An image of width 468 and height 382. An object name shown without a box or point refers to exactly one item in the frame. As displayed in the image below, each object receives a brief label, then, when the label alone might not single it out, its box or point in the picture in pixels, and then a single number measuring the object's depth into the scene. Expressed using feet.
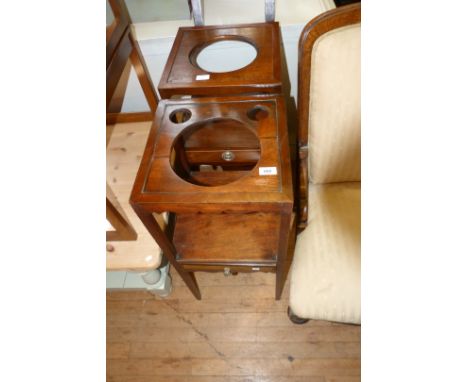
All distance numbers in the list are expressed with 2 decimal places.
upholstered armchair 1.99
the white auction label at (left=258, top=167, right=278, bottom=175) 2.01
